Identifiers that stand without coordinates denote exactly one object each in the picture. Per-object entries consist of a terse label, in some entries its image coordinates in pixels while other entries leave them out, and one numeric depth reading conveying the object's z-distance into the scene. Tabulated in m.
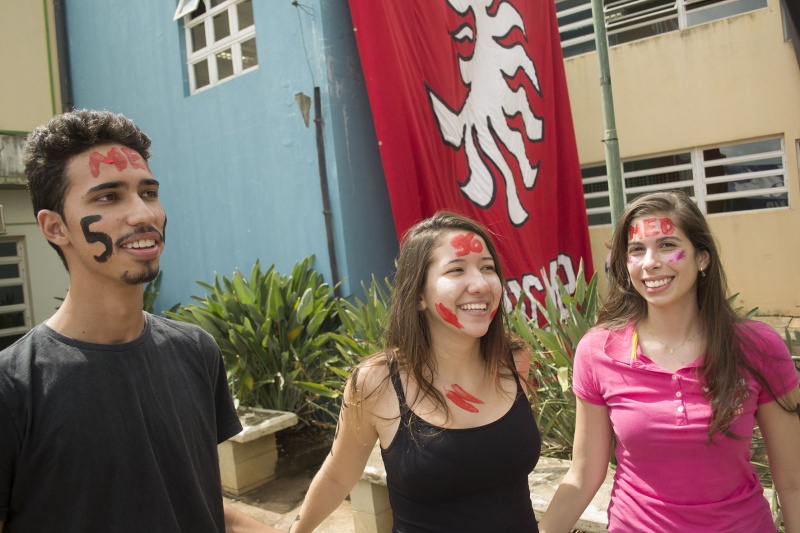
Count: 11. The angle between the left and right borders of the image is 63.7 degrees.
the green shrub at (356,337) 4.61
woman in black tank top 1.84
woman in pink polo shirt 1.94
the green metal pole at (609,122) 5.50
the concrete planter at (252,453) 4.54
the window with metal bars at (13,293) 9.29
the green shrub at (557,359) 3.55
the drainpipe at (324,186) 5.90
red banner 5.57
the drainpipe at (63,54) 9.03
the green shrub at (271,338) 5.20
